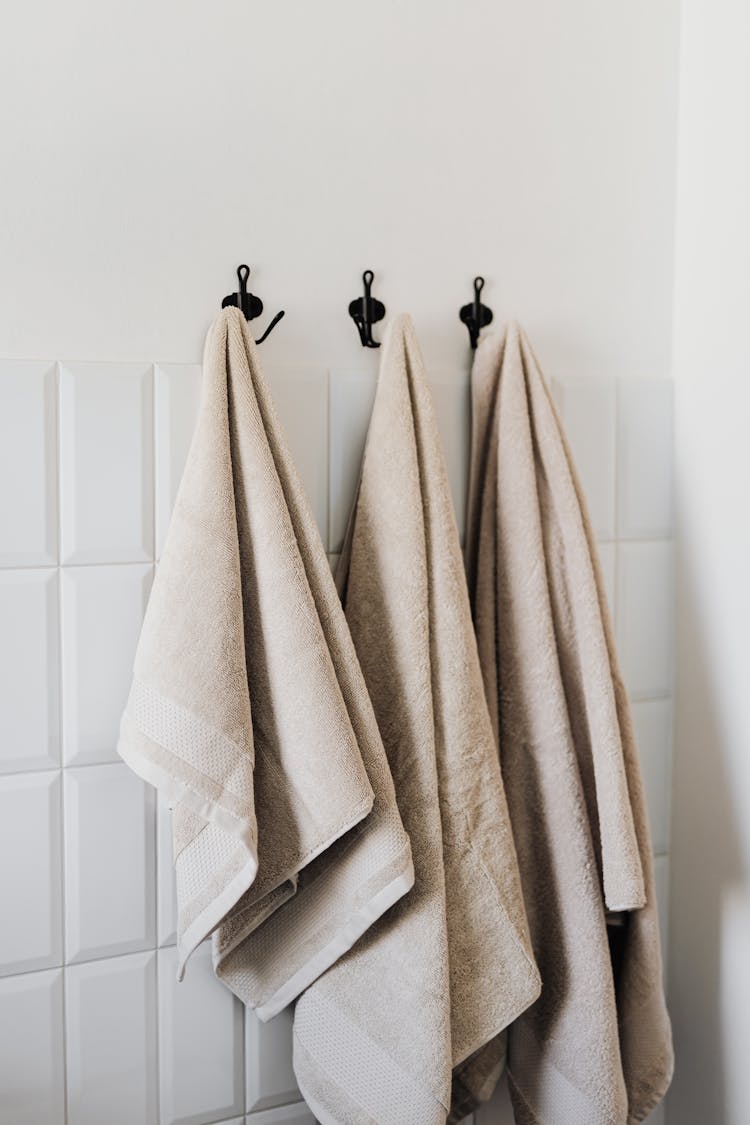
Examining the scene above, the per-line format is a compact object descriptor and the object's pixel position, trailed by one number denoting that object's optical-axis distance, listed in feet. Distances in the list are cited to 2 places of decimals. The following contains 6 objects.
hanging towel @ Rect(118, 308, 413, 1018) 2.60
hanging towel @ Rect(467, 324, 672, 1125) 3.14
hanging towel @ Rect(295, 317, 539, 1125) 2.85
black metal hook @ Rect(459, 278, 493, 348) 3.34
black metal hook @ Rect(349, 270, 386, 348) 3.18
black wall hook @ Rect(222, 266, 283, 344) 2.99
